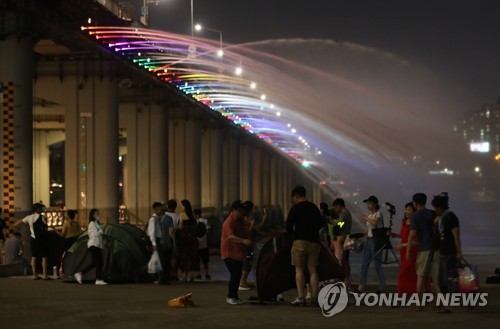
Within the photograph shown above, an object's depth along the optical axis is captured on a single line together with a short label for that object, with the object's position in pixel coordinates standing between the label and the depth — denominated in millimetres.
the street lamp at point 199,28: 48438
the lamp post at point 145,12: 42531
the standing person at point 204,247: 21267
